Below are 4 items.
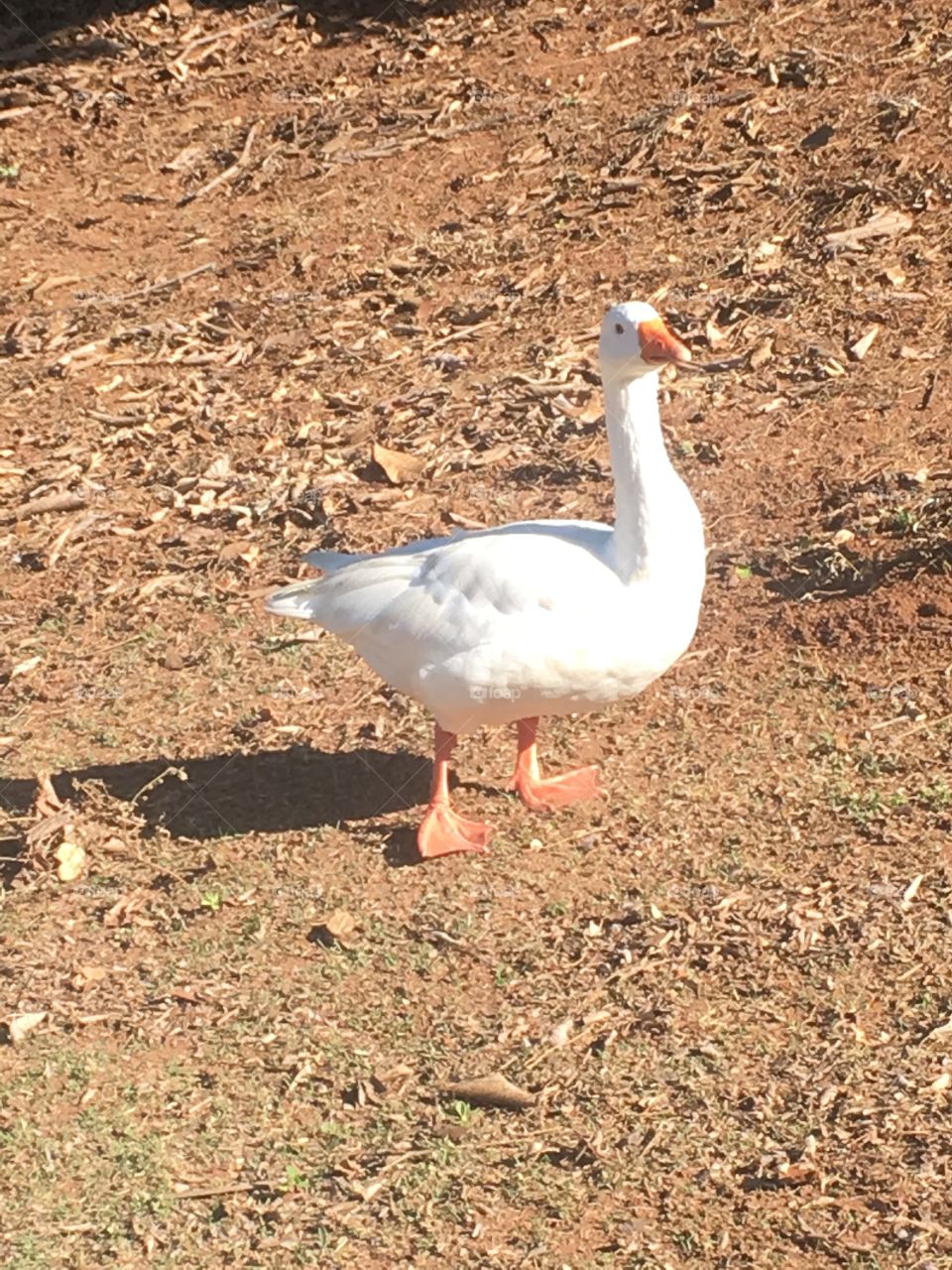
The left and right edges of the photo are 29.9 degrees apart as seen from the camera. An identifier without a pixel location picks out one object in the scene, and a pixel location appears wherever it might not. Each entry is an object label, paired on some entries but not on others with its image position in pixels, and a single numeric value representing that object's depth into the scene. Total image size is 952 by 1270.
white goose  5.77
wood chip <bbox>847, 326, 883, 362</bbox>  8.60
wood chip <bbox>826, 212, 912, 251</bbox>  9.35
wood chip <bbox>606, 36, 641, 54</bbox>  11.43
